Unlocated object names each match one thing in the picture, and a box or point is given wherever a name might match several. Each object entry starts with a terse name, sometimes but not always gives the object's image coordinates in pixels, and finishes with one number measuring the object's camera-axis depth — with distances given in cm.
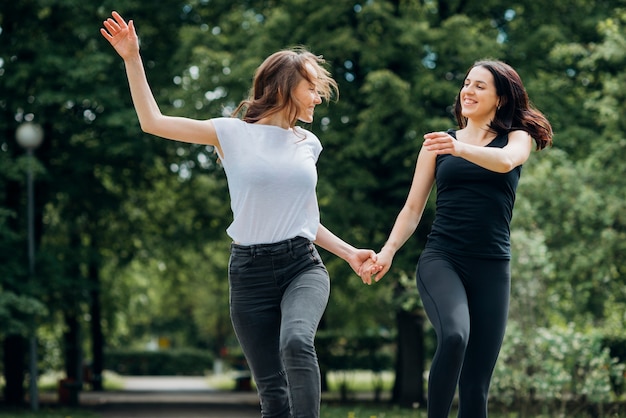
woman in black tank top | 477
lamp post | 1903
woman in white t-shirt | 455
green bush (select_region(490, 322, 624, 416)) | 1342
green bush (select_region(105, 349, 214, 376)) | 5312
